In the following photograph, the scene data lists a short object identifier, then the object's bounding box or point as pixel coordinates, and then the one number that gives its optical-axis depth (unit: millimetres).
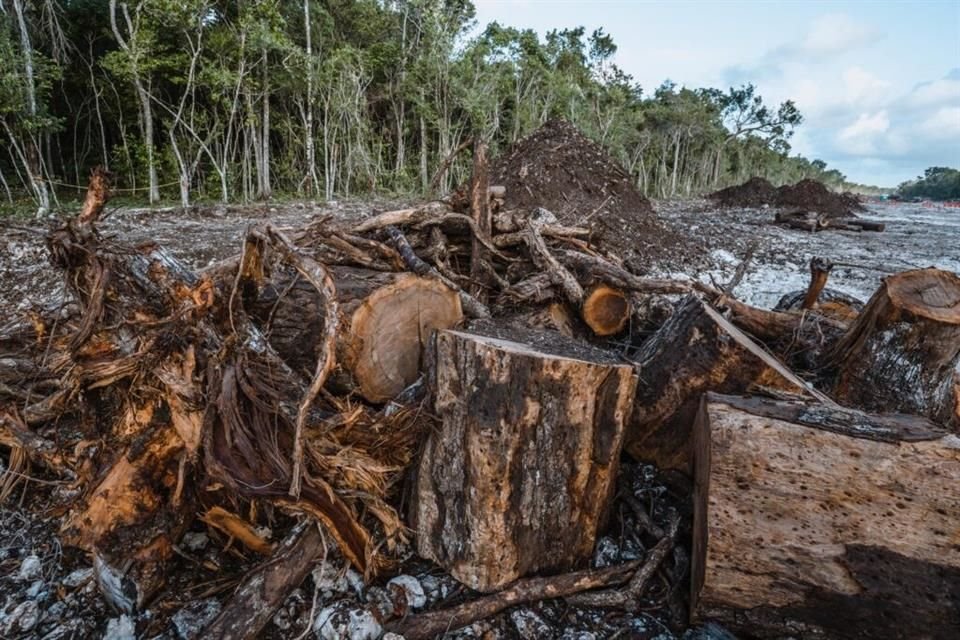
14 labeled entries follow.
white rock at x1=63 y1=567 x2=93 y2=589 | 1902
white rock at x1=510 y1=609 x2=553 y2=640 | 1749
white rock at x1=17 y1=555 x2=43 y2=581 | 1943
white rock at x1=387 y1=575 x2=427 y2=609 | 1868
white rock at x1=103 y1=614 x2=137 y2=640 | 1690
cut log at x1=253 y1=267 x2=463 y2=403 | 2256
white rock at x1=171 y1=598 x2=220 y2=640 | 1714
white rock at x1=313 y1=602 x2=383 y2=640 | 1688
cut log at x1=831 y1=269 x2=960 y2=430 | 2268
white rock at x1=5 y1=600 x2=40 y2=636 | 1719
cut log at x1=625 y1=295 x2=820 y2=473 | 2303
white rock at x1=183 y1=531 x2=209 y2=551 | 2084
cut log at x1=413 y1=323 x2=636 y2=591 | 1816
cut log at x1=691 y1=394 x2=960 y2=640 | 1515
